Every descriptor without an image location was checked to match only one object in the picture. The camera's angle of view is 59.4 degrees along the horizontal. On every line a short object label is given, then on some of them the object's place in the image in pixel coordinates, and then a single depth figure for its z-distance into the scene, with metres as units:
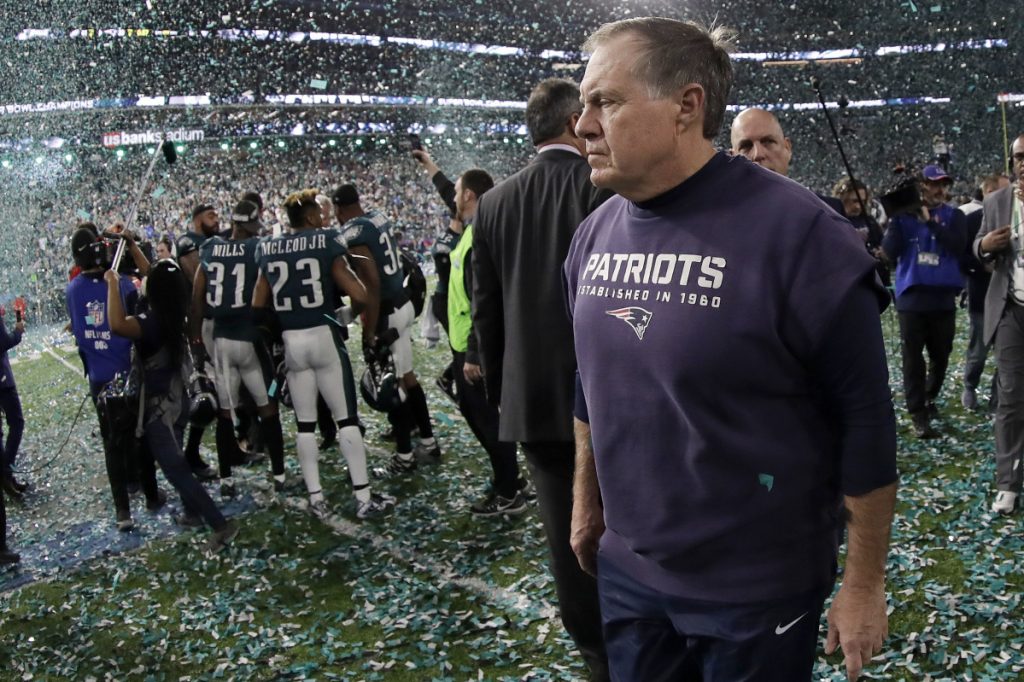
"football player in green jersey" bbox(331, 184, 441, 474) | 5.81
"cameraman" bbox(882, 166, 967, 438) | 5.99
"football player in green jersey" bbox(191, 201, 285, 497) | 5.86
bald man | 3.63
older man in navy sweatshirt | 1.52
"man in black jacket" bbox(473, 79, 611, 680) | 2.85
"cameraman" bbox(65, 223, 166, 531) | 5.44
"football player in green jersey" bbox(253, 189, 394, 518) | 5.27
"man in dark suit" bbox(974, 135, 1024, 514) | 4.50
